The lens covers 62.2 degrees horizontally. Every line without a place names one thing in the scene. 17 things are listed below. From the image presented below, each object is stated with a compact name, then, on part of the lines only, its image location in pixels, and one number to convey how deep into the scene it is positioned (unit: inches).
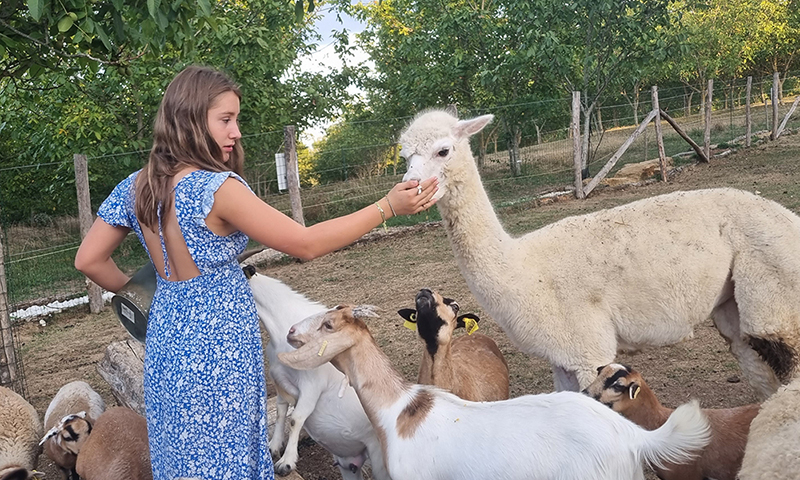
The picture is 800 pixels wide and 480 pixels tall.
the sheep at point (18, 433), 181.3
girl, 97.3
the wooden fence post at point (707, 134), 708.0
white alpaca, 152.7
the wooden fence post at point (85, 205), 382.6
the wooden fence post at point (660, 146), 620.4
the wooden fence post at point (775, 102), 795.4
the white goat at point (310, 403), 148.6
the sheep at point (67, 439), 171.3
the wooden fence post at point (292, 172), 473.7
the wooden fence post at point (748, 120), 773.3
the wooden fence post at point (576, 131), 580.1
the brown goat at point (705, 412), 134.1
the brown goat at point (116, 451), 158.1
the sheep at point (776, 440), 96.9
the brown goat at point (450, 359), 151.3
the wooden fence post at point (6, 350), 241.0
